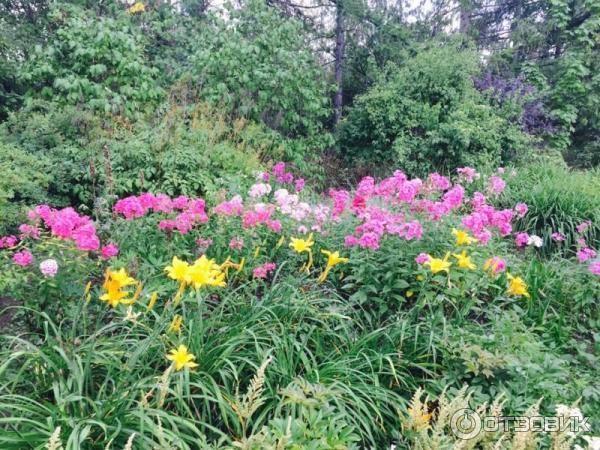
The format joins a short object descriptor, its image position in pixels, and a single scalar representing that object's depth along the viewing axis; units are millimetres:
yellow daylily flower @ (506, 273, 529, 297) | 2582
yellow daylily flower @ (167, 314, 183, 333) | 1843
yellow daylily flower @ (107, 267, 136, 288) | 1749
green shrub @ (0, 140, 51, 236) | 3301
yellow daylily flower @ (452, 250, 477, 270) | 2408
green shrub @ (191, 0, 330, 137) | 6645
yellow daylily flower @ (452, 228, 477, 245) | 2557
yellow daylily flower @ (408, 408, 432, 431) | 1549
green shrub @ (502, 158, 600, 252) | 4672
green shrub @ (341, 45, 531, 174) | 6785
